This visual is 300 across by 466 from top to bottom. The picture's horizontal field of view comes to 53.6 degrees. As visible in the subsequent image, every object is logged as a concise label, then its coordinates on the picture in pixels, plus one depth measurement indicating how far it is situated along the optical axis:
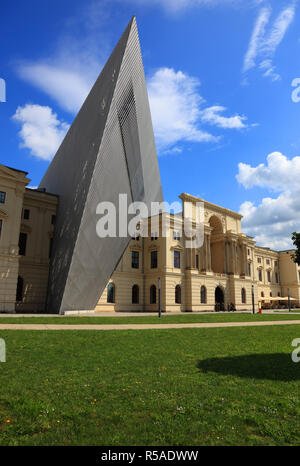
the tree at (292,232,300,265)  17.98
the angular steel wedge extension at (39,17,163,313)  19.59
